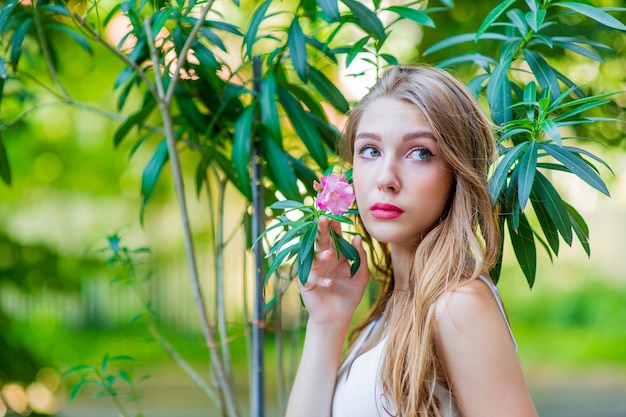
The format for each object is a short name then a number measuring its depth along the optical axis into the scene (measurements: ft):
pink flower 4.27
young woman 3.93
